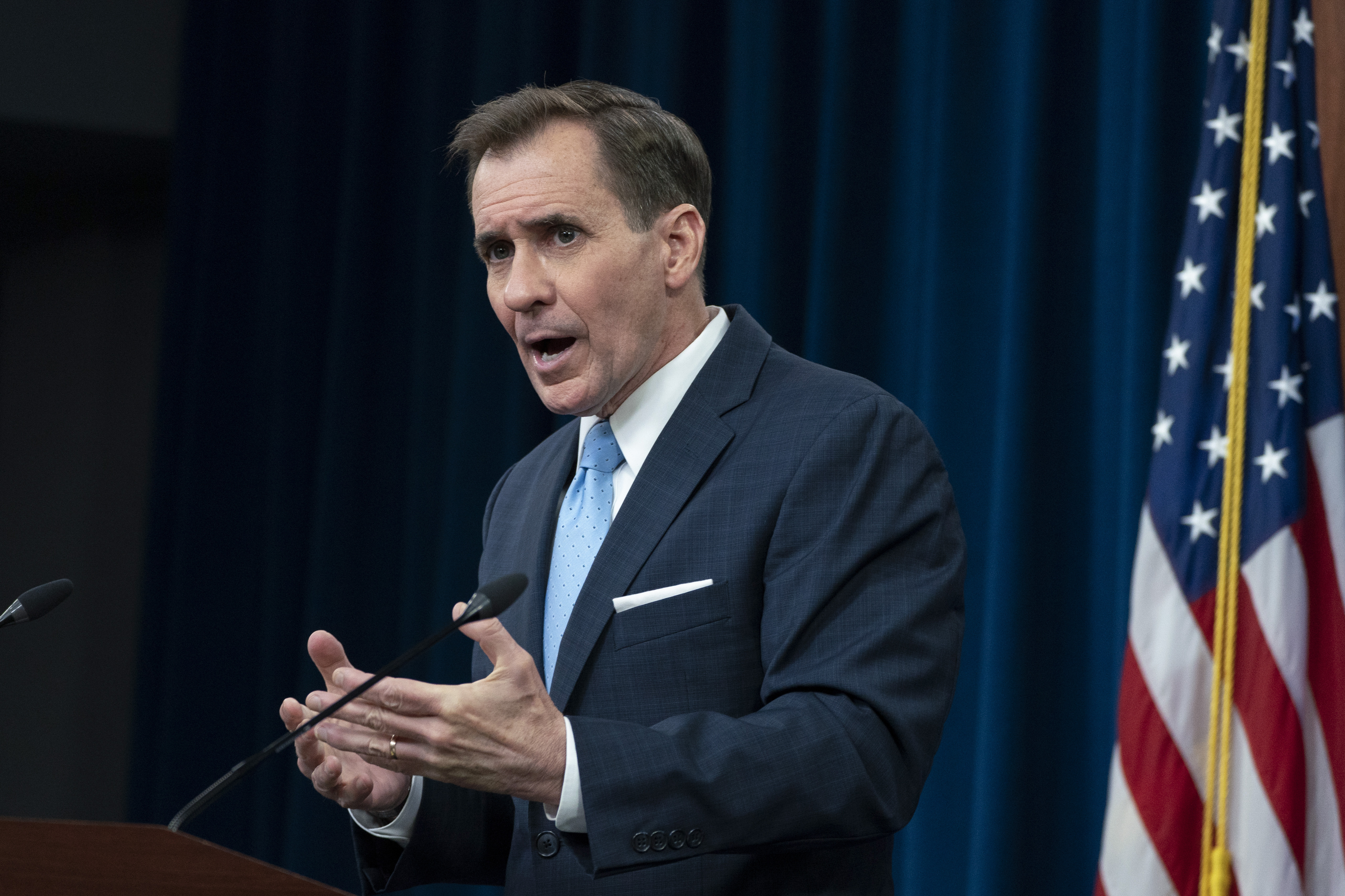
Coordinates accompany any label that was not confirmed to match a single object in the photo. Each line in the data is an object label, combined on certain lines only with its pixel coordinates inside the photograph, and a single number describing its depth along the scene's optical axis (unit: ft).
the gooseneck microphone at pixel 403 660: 13.98
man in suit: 14.19
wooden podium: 13.64
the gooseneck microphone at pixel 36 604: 14.81
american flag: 15.79
